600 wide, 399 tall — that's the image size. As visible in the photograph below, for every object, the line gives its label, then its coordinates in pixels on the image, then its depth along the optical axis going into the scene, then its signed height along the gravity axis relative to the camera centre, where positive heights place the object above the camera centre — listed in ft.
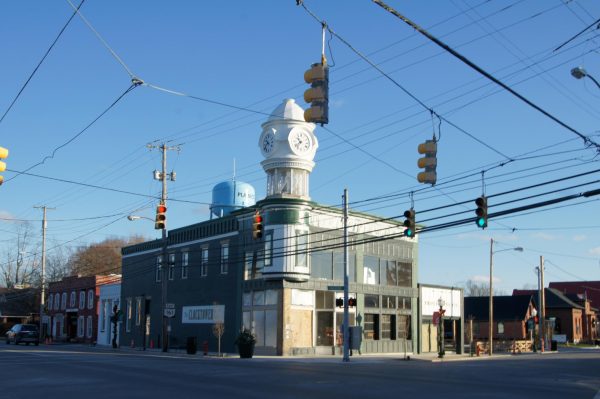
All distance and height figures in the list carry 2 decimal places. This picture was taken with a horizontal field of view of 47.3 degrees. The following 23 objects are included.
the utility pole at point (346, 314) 120.57 -1.97
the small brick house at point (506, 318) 274.36 -5.39
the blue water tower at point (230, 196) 175.85 +27.10
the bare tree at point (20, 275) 323.78 +12.08
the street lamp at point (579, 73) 63.10 +21.24
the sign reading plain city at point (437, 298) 173.78 +1.00
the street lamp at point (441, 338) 141.46 -7.26
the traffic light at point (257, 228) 97.55 +10.44
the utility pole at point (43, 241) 211.82 +18.74
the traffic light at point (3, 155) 59.01 +12.53
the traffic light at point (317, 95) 44.57 +13.36
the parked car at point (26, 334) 187.93 -9.31
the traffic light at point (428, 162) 58.49 +12.00
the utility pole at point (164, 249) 148.36 +11.34
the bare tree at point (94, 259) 349.61 +21.18
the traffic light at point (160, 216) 105.29 +12.94
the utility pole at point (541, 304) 195.00 +0.19
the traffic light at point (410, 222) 80.43 +9.43
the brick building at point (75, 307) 224.12 -2.33
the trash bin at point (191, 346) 144.66 -9.33
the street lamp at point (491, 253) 174.50 +13.17
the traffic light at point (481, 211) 70.44 +9.47
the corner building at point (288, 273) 142.10 +6.63
